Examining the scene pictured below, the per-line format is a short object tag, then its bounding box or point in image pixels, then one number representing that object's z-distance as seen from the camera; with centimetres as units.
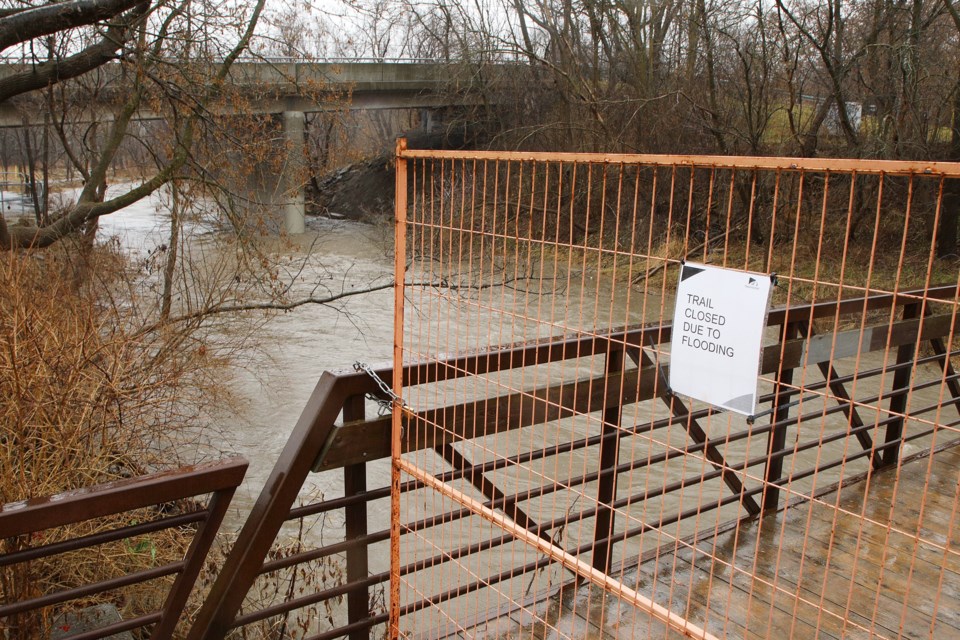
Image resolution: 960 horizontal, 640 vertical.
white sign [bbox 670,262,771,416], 176
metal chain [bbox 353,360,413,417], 264
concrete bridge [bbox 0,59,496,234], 2139
